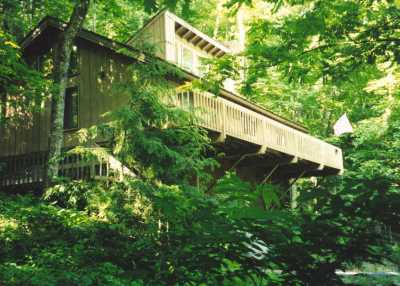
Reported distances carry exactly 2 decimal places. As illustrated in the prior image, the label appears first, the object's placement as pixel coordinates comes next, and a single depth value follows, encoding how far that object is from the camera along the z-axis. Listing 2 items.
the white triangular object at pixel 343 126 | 26.53
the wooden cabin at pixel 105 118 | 14.60
